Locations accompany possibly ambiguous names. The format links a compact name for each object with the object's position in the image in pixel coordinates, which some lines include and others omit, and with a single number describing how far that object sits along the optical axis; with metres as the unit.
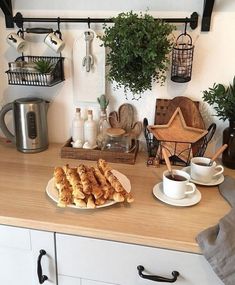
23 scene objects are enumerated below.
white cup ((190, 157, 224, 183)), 1.23
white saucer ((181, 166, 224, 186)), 1.23
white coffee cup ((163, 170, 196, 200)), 1.12
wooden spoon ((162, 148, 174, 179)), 1.17
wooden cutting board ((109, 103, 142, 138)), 1.49
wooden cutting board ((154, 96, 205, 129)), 1.41
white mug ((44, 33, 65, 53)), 1.37
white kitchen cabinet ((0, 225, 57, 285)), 1.06
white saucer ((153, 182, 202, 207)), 1.11
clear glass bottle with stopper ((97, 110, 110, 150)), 1.48
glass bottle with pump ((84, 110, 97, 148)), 1.49
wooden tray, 1.40
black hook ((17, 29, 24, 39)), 1.45
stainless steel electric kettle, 1.43
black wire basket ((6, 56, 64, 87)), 1.38
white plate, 1.09
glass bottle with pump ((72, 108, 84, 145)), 1.50
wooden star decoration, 1.39
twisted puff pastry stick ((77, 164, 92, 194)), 1.08
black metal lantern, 1.33
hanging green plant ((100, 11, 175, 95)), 1.19
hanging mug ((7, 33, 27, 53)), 1.41
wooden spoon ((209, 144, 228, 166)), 1.24
